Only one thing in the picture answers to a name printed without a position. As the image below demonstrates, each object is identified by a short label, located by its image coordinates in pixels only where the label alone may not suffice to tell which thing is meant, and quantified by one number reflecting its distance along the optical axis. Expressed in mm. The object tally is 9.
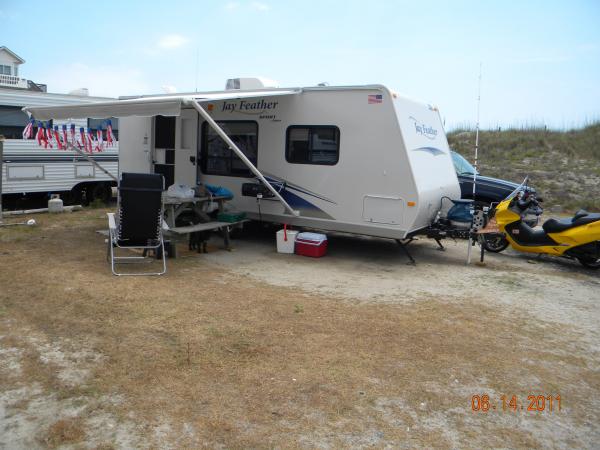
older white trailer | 10211
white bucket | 7926
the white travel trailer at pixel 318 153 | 7242
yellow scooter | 7438
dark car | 9859
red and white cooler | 7797
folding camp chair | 6438
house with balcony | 30328
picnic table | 7340
